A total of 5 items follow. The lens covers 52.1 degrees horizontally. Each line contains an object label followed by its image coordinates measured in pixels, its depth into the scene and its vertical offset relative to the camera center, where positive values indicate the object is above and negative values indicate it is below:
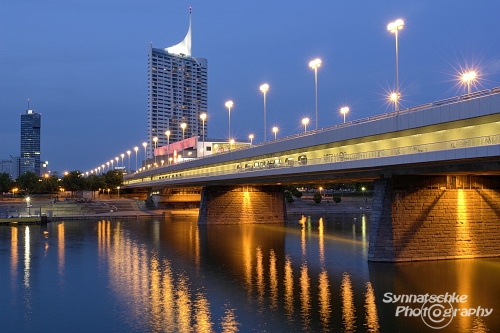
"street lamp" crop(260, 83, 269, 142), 49.51 +10.34
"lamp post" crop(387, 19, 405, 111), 30.35 +9.90
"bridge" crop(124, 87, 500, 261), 23.28 +1.41
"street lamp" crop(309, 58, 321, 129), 39.91 +10.17
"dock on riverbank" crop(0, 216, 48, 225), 64.62 -2.87
